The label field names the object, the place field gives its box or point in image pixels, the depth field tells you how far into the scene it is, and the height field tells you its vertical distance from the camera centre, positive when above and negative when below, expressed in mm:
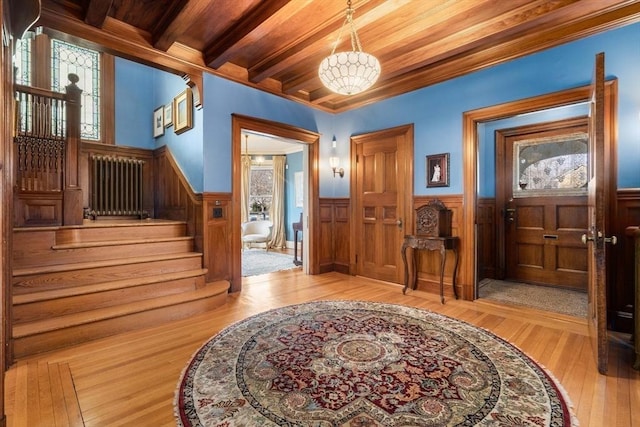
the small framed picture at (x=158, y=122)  4805 +1564
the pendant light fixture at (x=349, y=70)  2447 +1235
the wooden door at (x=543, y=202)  4086 +152
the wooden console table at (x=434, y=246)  3572 -414
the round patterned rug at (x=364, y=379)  1561 -1069
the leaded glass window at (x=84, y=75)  4641 +2295
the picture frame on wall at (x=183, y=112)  3832 +1413
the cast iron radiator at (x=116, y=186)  4605 +470
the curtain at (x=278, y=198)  8594 +477
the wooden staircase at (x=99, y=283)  2393 -669
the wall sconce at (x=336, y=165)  5027 +844
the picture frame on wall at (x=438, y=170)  3832 +575
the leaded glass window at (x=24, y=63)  4246 +2234
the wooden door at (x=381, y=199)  4244 +226
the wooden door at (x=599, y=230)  1996 -126
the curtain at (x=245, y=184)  8359 +894
